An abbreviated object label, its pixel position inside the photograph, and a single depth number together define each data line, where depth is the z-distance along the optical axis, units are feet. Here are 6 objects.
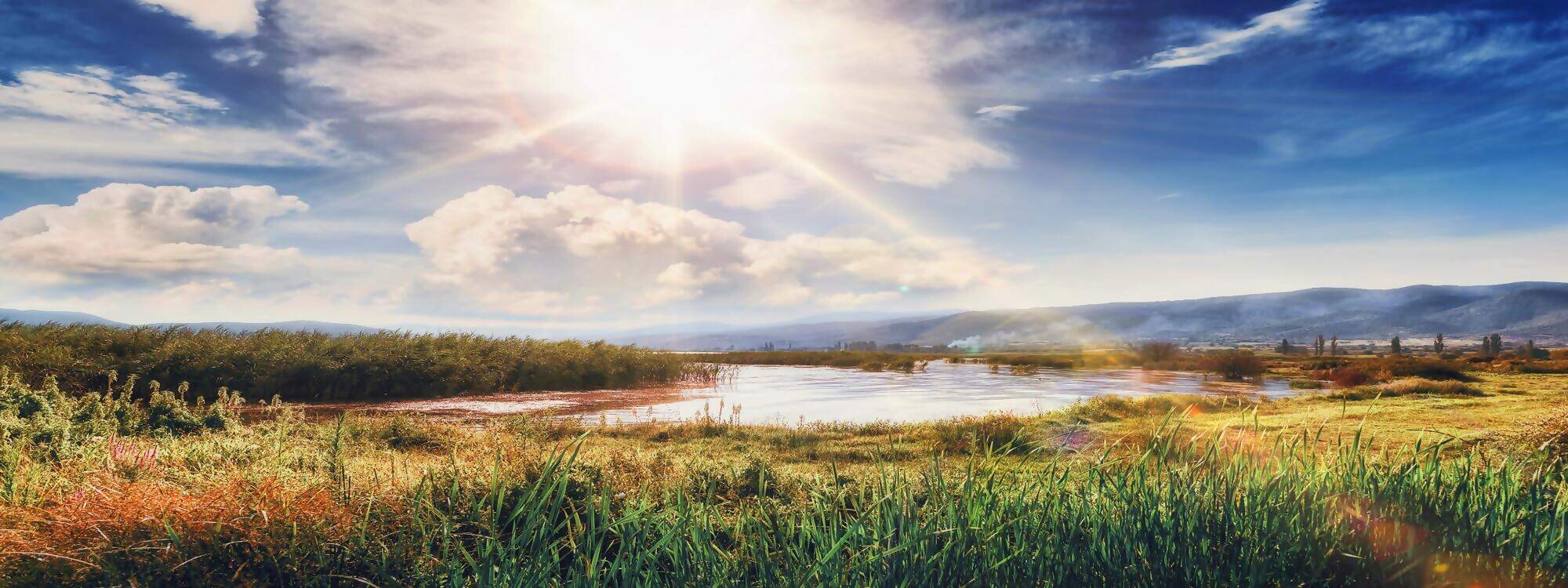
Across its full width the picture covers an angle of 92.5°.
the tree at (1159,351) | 138.92
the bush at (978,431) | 38.27
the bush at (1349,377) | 88.28
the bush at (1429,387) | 62.49
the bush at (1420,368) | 88.84
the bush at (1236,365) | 106.93
